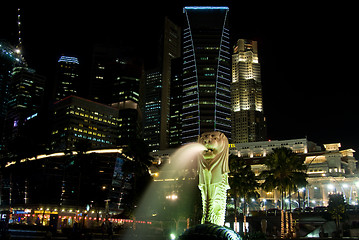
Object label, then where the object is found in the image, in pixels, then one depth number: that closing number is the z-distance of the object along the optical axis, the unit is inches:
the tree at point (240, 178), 1971.0
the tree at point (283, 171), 1822.1
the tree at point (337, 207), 1952.3
